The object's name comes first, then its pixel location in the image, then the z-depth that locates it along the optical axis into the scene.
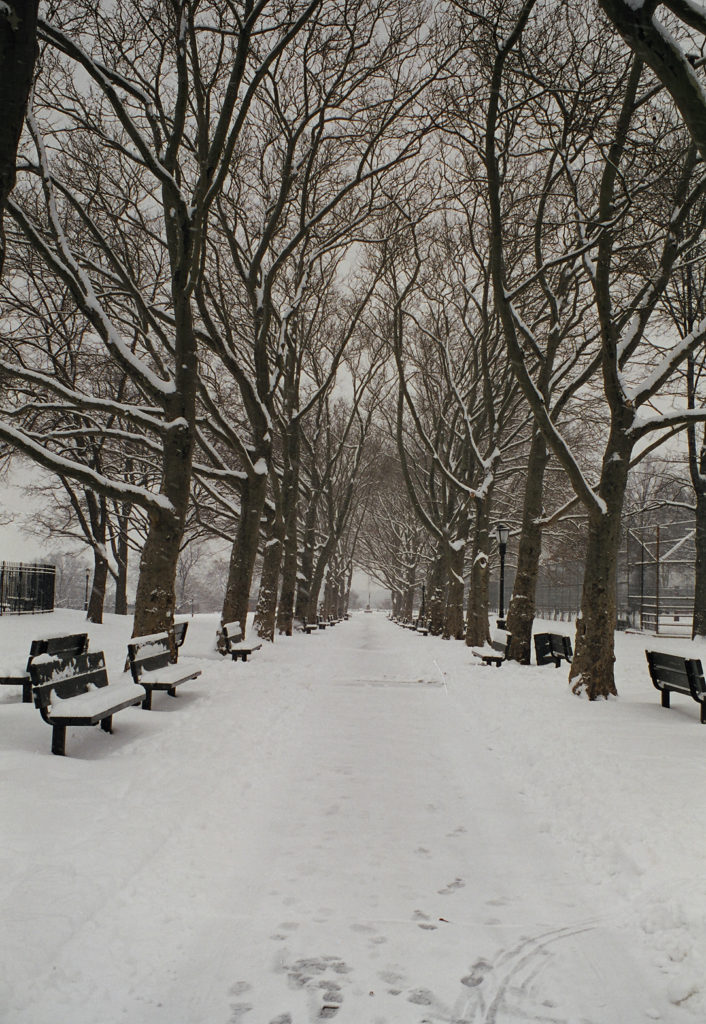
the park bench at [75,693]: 5.68
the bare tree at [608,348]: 10.20
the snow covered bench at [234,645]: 14.18
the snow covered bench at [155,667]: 8.07
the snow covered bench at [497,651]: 15.27
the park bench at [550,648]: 15.54
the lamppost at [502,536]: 19.47
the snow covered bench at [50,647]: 7.97
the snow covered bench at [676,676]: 8.91
